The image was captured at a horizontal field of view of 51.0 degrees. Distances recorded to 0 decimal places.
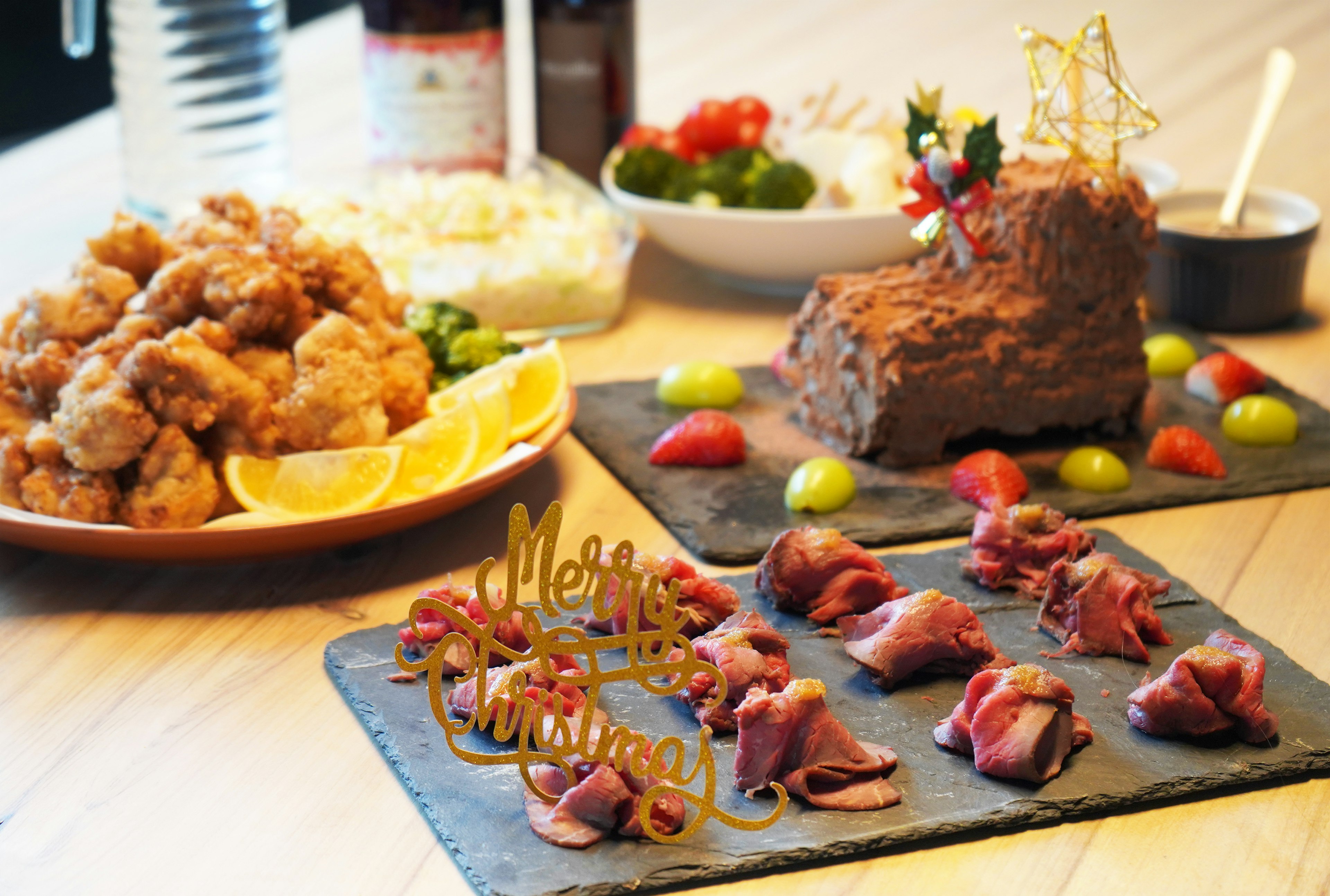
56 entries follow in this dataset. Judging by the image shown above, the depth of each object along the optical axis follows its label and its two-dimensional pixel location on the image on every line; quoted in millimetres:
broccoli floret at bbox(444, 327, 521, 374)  2391
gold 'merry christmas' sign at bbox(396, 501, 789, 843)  1349
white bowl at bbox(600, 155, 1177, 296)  2877
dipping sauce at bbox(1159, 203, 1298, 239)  2924
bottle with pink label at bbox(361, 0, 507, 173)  3172
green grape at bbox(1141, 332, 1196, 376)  2730
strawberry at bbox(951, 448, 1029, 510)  2193
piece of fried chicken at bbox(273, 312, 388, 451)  1957
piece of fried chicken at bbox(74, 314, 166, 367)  1971
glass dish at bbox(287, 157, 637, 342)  2777
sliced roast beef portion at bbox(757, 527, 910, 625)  1830
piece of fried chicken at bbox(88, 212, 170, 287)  2102
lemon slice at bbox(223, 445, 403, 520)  1895
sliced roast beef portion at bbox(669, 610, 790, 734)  1590
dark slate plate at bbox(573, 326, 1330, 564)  2133
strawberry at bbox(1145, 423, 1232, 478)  2297
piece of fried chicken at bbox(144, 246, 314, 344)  1984
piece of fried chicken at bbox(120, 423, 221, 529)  1840
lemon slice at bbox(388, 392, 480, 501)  2004
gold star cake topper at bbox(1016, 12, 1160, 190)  2016
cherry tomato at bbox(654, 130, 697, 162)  3307
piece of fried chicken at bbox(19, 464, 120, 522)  1846
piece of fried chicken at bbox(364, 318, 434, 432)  2115
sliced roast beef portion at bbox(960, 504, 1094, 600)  1928
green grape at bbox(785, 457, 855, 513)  2176
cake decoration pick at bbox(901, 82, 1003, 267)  2193
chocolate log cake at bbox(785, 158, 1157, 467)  2297
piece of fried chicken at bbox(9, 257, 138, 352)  2020
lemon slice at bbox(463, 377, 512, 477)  2084
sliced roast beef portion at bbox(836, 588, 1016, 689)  1670
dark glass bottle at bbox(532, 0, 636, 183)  3266
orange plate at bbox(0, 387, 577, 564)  1810
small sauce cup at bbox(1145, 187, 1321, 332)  2826
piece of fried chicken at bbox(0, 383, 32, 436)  1956
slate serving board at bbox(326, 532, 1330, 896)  1382
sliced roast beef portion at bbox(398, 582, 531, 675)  1726
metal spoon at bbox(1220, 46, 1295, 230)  2869
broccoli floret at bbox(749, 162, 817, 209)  2980
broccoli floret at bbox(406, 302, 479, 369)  2441
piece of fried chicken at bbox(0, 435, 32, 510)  1881
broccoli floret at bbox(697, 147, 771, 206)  3072
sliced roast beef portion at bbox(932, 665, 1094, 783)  1487
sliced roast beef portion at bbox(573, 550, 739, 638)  1778
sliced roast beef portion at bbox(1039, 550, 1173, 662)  1758
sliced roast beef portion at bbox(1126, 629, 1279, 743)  1544
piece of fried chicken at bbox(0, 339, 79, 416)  1959
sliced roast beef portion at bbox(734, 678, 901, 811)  1464
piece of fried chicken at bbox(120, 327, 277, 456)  1871
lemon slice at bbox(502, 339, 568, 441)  2203
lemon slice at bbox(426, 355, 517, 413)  2221
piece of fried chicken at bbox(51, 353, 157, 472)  1828
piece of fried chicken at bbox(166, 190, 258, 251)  2135
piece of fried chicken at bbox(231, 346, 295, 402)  1993
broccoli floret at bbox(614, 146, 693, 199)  3129
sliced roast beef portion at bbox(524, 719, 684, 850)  1405
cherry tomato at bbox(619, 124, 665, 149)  3285
